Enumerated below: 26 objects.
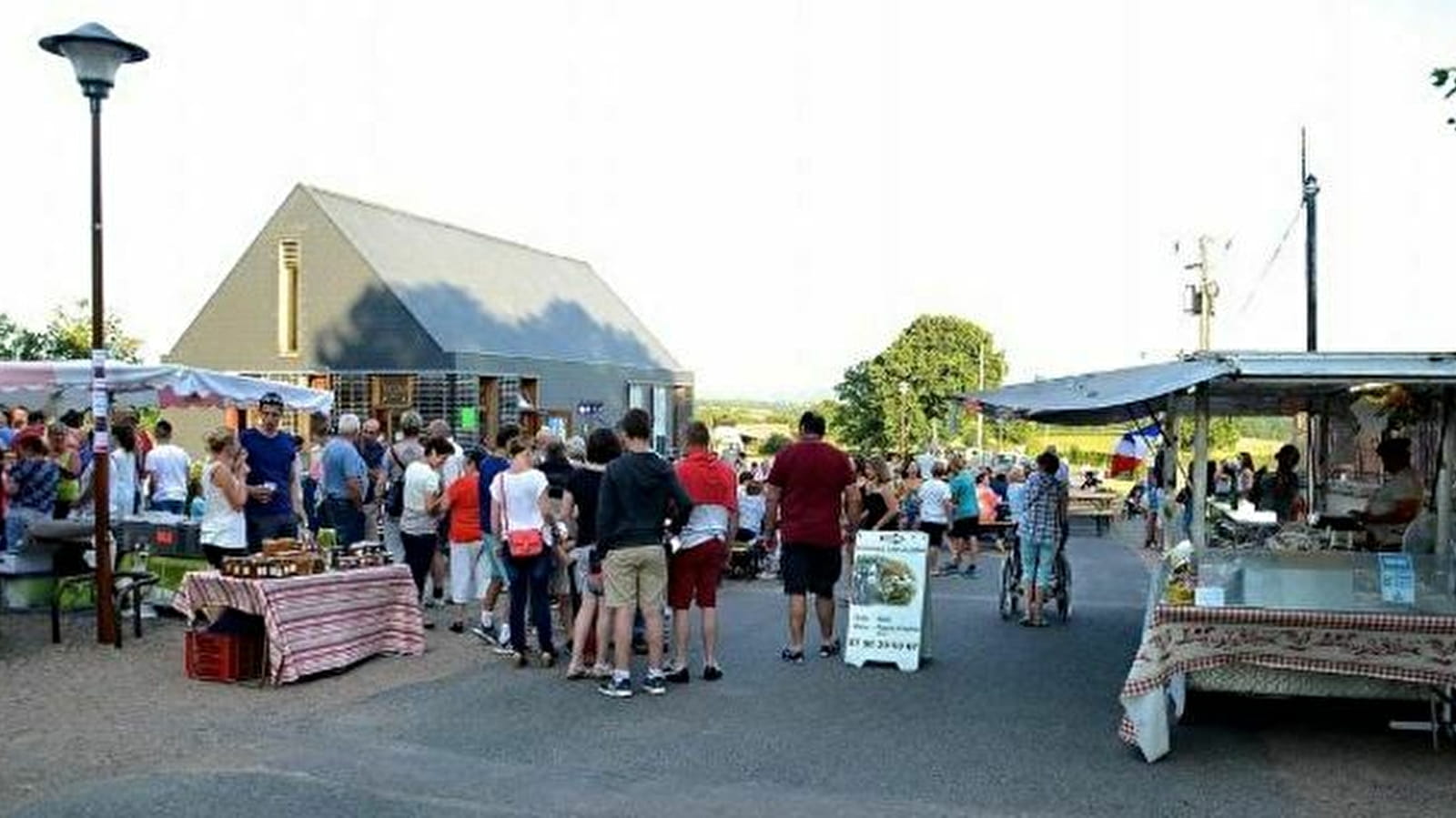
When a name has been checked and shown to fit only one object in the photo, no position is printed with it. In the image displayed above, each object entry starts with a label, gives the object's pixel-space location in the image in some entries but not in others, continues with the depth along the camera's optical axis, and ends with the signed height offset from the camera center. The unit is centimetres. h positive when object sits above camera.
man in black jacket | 883 -90
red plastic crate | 902 -171
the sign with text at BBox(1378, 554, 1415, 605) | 788 -102
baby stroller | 1648 -191
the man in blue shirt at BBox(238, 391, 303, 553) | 1090 -71
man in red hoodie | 944 -104
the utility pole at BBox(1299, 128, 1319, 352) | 2412 +260
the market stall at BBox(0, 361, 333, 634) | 1172 +3
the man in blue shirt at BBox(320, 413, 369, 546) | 1232 -81
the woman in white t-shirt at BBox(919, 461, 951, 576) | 1633 -126
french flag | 2195 -89
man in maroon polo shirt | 1020 -87
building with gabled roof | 2845 +156
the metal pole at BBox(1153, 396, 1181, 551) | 966 -52
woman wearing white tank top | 1004 -75
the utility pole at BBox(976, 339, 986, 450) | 5976 -88
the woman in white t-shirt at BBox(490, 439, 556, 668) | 972 -93
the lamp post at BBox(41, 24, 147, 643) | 1015 +58
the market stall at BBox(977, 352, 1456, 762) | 744 -105
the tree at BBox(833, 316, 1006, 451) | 6319 +82
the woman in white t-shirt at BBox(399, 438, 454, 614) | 1134 -93
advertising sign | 1008 -149
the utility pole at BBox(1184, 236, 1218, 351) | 2827 +223
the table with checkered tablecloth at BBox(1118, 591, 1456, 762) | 737 -131
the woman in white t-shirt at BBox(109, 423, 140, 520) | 1269 -72
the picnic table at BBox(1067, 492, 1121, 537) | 2764 -213
